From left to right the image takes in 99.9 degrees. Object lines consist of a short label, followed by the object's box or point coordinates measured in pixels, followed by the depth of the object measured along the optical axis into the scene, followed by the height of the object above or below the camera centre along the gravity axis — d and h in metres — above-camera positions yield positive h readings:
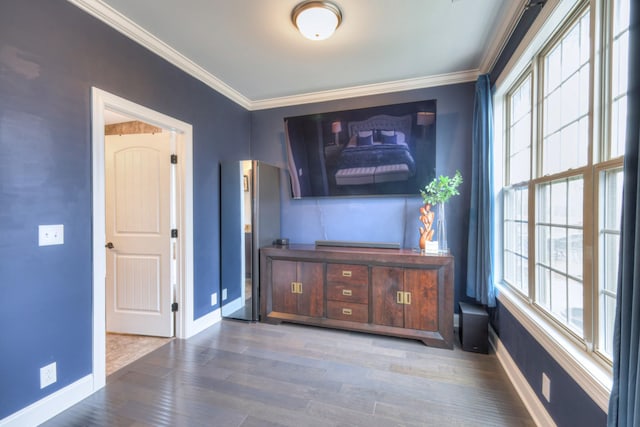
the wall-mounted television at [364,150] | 2.86 +0.71
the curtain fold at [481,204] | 2.37 +0.08
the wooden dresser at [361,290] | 2.53 -0.80
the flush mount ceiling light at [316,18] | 1.87 +1.39
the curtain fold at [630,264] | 0.79 -0.16
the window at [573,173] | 1.14 +0.21
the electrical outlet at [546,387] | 1.47 -0.98
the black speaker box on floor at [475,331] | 2.39 -1.06
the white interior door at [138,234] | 2.68 -0.22
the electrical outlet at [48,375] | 1.64 -1.00
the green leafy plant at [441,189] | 2.69 +0.23
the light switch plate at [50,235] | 1.63 -0.14
